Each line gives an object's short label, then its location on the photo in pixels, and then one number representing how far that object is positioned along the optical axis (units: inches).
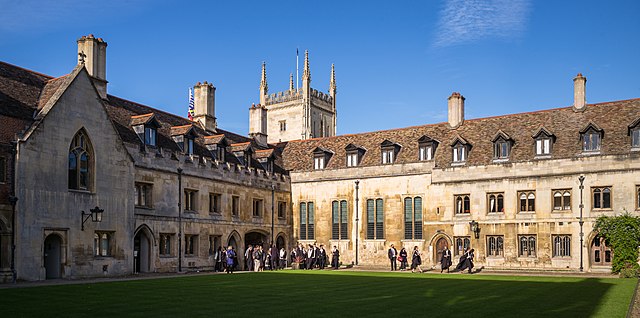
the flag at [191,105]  2177.4
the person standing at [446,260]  1402.6
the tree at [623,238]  1318.9
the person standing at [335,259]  1568.7
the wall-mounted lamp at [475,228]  1526.8
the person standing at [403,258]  1510.8
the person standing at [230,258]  1364.4
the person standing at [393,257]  1482.5
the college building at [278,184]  1107.9
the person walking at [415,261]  1437.0
